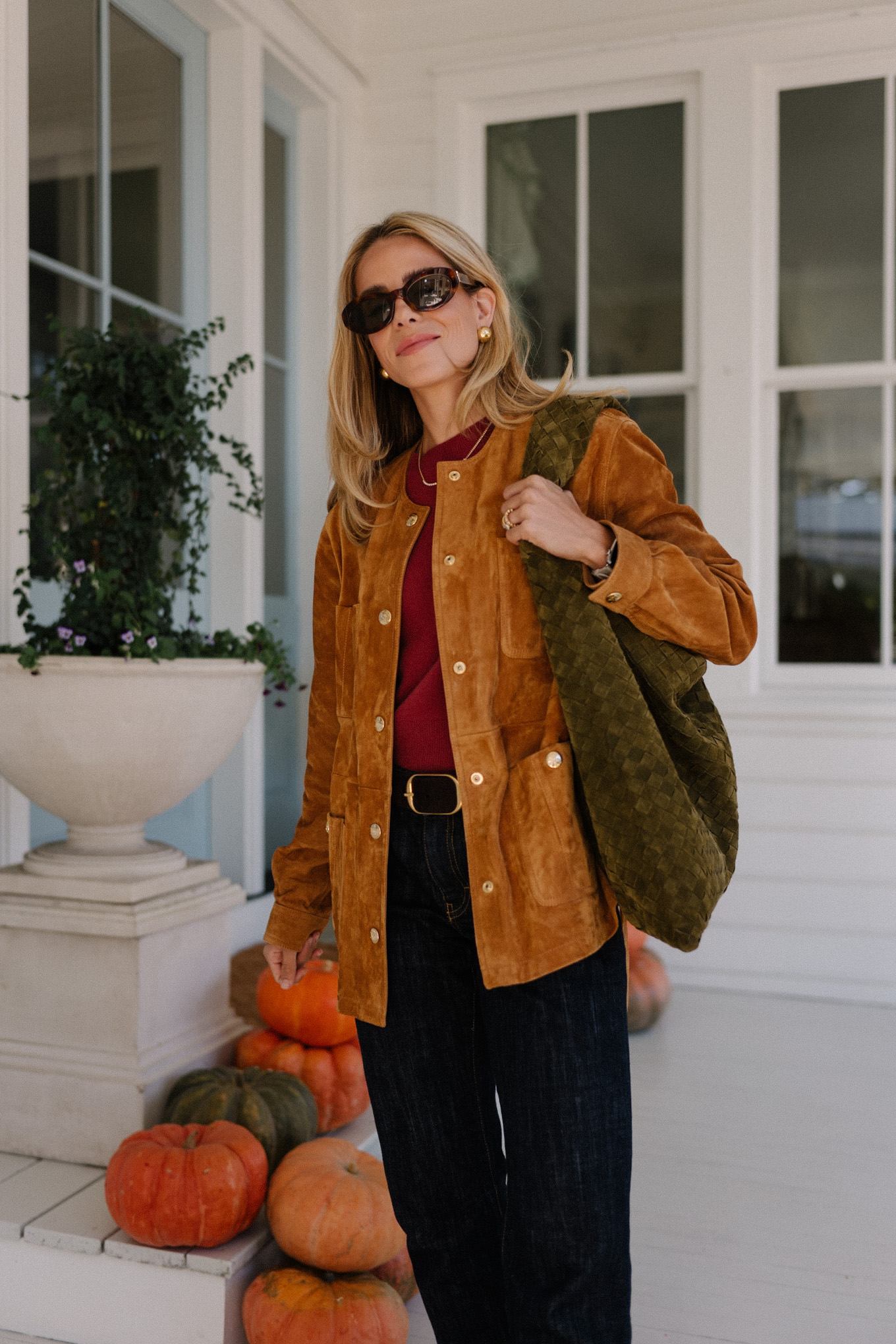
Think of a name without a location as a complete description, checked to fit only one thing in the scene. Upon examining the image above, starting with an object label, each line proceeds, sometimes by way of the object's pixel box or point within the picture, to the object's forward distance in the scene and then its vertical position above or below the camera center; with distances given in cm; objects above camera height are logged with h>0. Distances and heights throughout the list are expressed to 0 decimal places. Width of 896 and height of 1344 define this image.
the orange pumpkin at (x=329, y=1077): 213 -85
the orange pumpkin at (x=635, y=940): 307 -83
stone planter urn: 191 -48
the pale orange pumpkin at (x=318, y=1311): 150 -94
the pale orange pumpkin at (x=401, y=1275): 171 -99
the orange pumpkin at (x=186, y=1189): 159 -81
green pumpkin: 185 -80
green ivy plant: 200 +29
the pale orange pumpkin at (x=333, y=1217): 161 -85
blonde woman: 108 -17
